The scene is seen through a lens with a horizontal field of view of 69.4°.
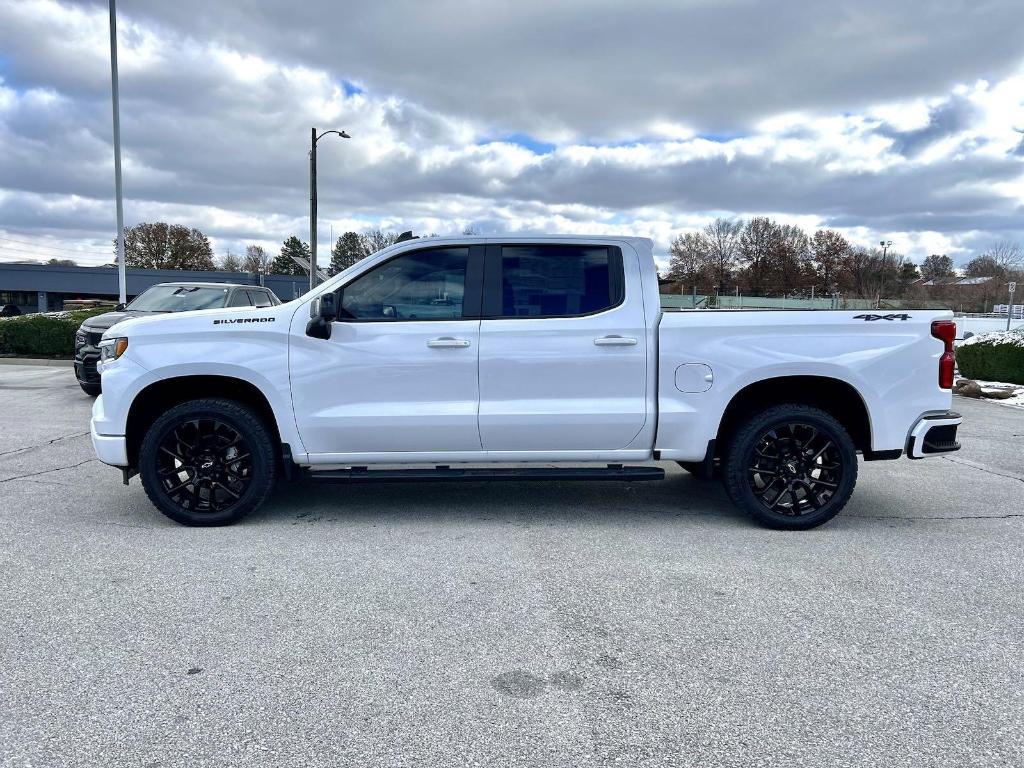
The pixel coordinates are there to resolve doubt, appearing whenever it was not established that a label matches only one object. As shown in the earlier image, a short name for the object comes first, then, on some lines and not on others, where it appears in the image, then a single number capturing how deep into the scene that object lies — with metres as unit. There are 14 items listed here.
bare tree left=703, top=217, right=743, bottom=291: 85.44
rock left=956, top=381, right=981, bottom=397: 13.05
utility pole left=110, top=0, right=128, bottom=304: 18.80
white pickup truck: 4.94
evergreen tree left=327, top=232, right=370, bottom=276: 81.04
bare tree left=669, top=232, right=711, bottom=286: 80.38
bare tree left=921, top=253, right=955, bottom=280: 71.50
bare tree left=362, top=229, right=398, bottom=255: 60.24
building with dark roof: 61.66
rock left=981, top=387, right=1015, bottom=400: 12.65
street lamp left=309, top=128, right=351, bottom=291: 24.57
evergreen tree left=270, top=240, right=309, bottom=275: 94.69
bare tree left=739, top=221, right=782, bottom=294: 85.62
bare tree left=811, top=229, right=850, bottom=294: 82.00
